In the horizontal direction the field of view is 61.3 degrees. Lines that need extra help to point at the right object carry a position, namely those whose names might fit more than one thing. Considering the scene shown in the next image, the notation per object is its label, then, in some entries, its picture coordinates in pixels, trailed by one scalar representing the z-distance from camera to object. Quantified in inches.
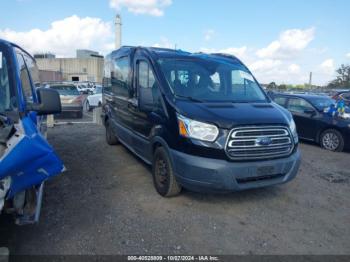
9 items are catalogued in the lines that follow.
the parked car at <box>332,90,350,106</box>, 556.9
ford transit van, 149.9
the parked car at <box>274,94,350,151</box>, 316.8
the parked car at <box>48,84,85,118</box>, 527.8
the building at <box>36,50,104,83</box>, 2335.1
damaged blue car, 86.3
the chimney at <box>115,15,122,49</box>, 1146.7
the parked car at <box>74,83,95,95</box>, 1250.9
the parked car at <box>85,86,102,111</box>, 680.4
